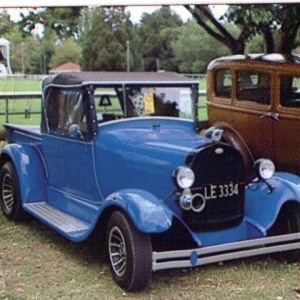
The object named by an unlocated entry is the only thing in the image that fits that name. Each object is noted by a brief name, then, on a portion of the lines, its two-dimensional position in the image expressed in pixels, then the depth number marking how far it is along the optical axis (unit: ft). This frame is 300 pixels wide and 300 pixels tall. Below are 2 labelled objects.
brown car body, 15.52
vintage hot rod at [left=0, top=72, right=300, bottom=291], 13.79
